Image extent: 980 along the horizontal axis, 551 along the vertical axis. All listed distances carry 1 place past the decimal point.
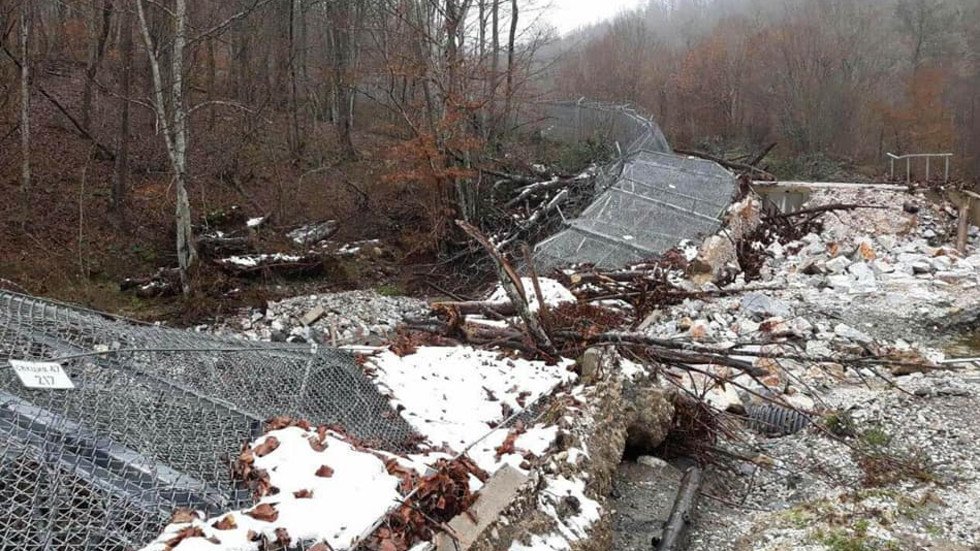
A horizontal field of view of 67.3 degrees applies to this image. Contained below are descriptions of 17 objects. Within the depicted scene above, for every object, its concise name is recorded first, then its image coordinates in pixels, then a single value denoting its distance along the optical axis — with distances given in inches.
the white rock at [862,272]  470.6
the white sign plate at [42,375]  112.3
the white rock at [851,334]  348.5
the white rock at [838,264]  493.1
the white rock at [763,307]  382.9
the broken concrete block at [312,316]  428.5
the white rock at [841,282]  451.5
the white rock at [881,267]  491.4
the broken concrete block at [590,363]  214.2
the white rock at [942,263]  496.6
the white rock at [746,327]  360.8
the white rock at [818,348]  327.9
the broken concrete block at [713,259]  456.8
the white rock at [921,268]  487.5
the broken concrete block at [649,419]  219.9
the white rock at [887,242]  556.1
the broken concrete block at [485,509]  121.8
